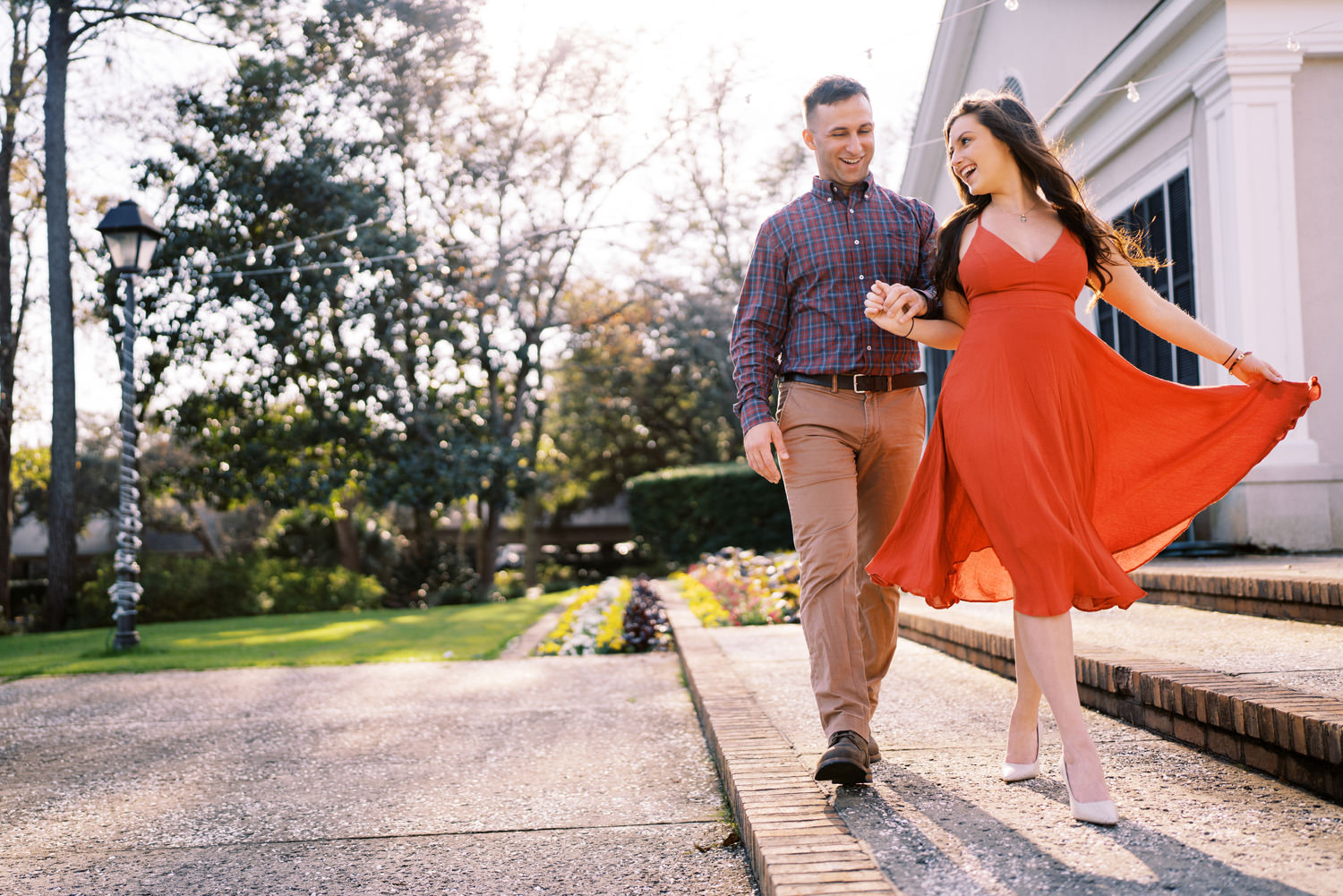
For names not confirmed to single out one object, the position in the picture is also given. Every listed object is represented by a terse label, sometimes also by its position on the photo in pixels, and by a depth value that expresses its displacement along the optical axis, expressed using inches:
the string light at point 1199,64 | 230.8
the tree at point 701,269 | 852.0
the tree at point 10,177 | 587.5
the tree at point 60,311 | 541.3
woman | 90.0
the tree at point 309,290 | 579.5
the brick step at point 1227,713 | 89.7
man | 107.4
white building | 234.2
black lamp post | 320.8
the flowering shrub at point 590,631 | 265.3
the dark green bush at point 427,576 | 677.3
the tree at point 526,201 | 718.5
